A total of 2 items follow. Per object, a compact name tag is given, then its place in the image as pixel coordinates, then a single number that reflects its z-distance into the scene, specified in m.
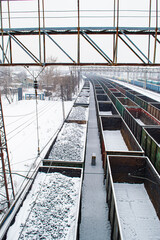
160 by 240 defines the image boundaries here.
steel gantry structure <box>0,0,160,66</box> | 8.41
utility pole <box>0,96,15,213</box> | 7.85
